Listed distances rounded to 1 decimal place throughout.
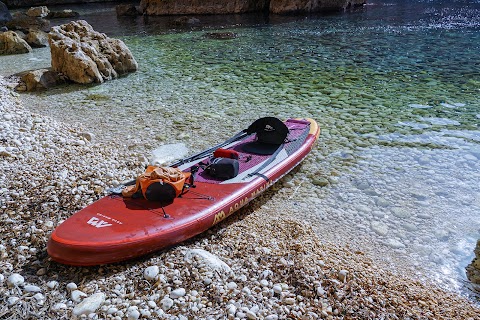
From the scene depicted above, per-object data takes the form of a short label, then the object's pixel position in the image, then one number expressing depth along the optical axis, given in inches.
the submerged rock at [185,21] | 826.2
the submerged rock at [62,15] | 1009.1
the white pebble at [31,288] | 131.7
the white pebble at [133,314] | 123.0
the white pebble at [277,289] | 137.7
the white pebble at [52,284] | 133.6
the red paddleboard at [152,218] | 139.3
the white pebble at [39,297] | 128.6
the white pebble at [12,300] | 127.1
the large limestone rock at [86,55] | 403.5
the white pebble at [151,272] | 138.5
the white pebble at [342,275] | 145.9
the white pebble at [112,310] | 124.4
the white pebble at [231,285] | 137.2
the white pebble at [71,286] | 132.6
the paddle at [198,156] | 174.4
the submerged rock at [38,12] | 1047.6
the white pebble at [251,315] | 125.9
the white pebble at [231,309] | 127.3
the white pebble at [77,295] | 129.0
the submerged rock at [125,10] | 998.4
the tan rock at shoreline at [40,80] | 385.4
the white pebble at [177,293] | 132.1
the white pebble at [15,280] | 133.8
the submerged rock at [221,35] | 675.4
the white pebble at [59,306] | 125.7
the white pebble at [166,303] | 128.0
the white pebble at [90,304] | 123.8
